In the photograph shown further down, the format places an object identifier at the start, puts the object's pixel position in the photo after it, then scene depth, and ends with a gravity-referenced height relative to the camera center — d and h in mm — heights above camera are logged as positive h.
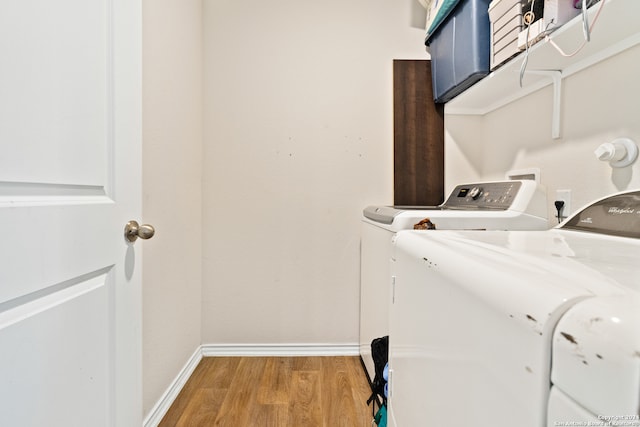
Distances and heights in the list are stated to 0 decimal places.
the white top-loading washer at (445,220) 1202 -28
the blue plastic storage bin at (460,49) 1416 +788
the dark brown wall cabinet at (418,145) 2012 +417
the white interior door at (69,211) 542 +1
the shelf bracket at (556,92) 1301 +485
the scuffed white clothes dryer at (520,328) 262 -123
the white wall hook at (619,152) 1015 +192
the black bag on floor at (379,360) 1110 -535
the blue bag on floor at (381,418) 1058 -672
